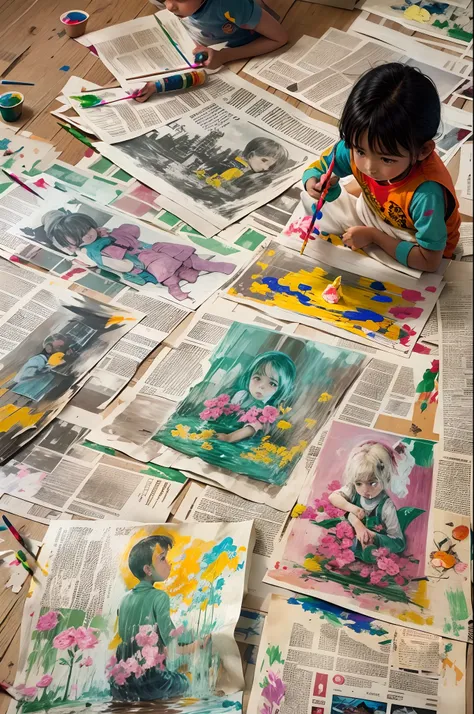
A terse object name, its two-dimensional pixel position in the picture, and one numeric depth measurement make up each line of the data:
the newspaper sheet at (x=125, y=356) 1.40
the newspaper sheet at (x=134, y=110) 1.86
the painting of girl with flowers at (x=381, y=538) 1.15
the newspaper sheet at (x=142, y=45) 2.02
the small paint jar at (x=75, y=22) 2.07
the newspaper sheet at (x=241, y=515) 1.20
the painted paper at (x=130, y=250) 1.58
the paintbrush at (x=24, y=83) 1.99
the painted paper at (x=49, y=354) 1.38
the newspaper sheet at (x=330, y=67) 1.97
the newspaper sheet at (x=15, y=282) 1.55
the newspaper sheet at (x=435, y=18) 2.12
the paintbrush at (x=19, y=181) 1.72
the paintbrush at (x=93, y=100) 1.91
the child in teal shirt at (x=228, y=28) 1.97
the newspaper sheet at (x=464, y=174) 1.72
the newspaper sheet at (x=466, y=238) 1.63
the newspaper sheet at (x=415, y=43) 2.04
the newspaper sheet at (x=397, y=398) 1.36
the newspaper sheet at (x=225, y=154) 1.72
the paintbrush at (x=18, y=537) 1.21
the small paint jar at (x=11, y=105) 1.87
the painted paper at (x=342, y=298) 1.50
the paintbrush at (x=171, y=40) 2.03
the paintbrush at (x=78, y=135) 1.84
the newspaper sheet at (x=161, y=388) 1.35
